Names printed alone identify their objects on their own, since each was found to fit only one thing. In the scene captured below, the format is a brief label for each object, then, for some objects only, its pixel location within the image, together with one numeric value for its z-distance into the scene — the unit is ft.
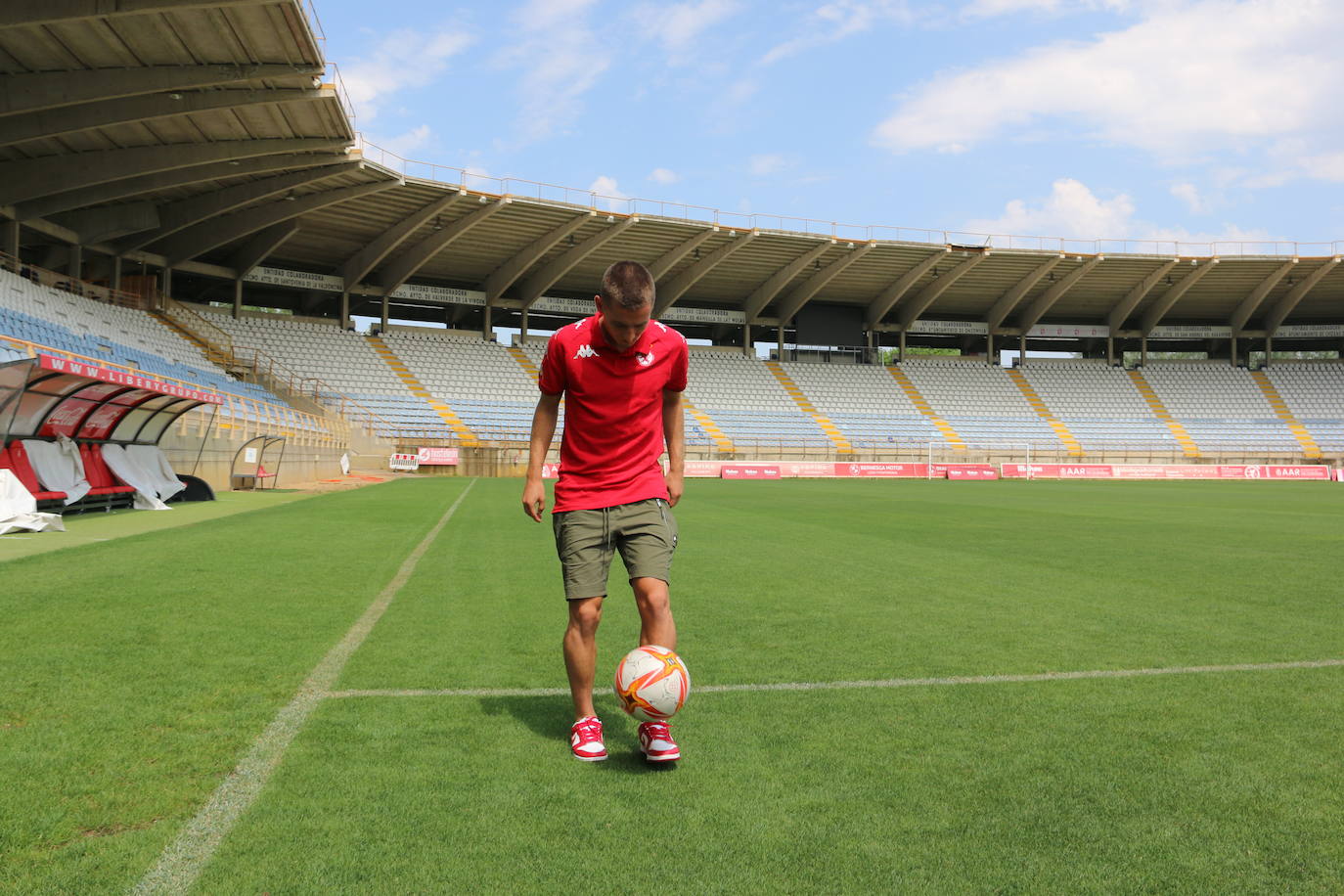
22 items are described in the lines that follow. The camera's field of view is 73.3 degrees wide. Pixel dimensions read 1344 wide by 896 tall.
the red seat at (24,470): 41.75
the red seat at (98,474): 49.78
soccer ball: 11.03
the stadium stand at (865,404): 159.02
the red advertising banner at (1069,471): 149.18
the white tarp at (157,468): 56.18
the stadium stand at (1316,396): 167.94
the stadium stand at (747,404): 152.66
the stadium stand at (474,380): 140.97
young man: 11.70
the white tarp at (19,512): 36.52
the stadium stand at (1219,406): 165.99
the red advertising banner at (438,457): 128.47
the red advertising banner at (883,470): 143.84
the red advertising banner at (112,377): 38.14
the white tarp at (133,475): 52.21
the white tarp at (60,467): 43.93
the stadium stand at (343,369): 133.39
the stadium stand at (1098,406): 164.86
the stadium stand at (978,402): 163.02
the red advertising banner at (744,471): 137.59
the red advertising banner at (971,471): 143.84
